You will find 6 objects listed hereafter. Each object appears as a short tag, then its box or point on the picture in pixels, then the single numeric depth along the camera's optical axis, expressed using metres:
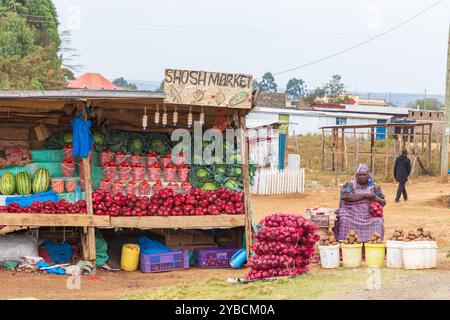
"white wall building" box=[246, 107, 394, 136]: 48.47
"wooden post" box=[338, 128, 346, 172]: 29.18
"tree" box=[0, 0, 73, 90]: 37.22
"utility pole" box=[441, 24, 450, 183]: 26.16
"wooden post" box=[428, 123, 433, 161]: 28.42
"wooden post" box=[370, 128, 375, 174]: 29.60
